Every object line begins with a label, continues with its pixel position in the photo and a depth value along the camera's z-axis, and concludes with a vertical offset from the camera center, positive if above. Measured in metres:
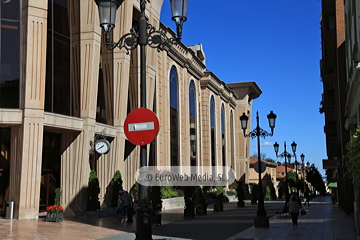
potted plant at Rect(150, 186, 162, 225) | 22.15 -1.04
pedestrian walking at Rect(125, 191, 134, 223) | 21.20 -1.44
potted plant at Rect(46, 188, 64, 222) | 20.48 -1.68
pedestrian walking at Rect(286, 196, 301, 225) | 19.83 -1.39
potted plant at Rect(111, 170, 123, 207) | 27.59 -0.57
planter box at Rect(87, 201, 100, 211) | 24.64 -1.53
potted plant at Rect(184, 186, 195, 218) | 24.92 -1.49
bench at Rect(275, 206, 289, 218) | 25.69 -2.23
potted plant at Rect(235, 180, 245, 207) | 39.34 -1.65
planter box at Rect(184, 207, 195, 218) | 24.88 -2.04
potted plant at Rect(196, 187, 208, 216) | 27.42 -1.75
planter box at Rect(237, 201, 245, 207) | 39.25 -2.43
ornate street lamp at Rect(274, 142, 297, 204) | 28.74 +1.91
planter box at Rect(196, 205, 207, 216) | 27.41 -2.07
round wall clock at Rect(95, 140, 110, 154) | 25.88 +1.93
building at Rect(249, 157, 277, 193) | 95.00 +0.03
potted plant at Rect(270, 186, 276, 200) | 62.96 -2.56
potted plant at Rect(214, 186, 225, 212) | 30.79 -1.97
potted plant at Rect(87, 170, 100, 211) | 24.67 -0.85
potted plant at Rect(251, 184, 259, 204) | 44.12 -1.86
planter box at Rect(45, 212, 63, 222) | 20.47 -1.82
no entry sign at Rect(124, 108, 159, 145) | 7.33 +0.89
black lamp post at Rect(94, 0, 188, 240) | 7.08 +2.82
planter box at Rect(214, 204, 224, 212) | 30.75 -2.18
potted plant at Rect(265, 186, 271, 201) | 58.69 -2.32
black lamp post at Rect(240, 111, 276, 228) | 18.53 +1.83
